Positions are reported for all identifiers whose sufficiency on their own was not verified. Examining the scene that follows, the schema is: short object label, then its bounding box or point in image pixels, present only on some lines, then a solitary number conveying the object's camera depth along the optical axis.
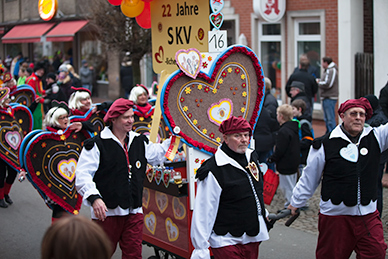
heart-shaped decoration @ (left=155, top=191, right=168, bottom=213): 6.03
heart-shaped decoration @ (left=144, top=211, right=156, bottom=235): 6.23
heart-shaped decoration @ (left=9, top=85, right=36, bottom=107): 9.86
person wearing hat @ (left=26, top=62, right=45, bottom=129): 13.84
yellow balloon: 6.91
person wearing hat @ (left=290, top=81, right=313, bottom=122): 10.18
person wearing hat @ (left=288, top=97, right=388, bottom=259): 4.84
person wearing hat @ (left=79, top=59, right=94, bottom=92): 22.59
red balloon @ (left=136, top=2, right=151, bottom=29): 7.20
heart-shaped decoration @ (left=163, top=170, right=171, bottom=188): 5.78
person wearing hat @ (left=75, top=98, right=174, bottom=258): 5.02
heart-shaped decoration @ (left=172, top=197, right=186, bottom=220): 5.79
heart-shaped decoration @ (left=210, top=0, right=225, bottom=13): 5.88
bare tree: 15.89
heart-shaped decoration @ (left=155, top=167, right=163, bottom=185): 5.88
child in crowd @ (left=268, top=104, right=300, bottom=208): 7.96
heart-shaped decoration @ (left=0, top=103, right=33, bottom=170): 8.55
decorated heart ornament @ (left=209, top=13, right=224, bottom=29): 5.87
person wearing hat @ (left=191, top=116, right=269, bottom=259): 4.26
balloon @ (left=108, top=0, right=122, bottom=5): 7.09
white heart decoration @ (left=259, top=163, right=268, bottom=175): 5.51
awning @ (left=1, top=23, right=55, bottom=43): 27.36
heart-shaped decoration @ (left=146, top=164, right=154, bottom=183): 6.04
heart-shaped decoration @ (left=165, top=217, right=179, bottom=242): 5.89
